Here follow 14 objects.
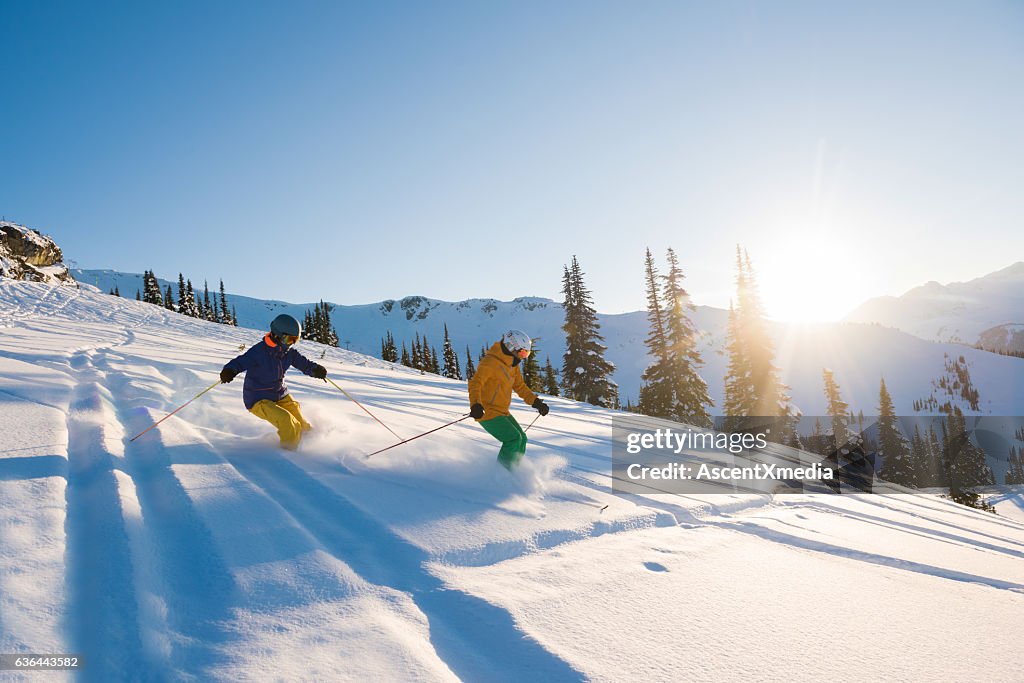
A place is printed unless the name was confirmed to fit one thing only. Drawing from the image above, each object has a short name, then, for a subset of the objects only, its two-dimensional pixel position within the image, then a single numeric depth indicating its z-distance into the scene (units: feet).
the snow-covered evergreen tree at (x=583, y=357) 100.42
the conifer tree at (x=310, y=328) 229.70
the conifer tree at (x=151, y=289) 262.49
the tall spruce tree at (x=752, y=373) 92.58
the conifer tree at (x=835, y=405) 139.23
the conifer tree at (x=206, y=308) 310.22
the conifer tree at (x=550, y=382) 144.05
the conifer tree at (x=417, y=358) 235.77
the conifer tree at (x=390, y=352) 268.62
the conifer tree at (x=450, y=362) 214.07
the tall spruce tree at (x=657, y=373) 96.02
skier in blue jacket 17.58
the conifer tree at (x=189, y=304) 245.45
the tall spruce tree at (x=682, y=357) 94.68
